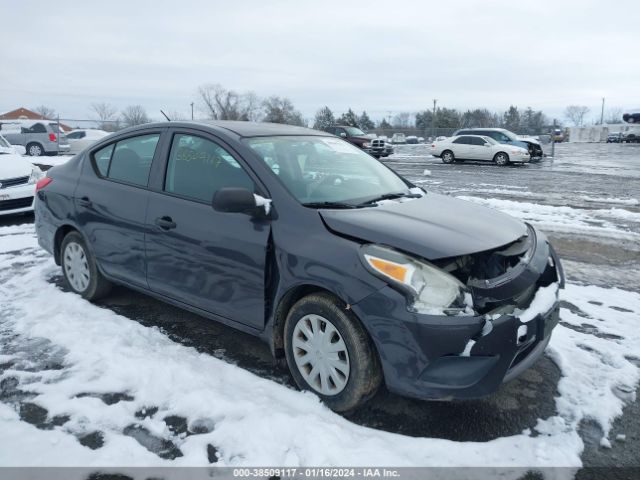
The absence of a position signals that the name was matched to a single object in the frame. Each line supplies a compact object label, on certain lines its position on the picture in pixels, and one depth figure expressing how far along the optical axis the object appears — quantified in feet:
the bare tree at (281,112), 211.61
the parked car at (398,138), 186.65
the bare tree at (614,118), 352.49
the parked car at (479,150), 76.23
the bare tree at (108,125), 108.06
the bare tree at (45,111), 254.92
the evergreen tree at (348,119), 216.58
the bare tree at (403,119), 358.21
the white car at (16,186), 26.63
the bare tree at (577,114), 417.49
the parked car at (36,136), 78.48
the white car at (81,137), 83.41
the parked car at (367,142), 88.67
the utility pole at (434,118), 255.19
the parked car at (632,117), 200.85
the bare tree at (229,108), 228.84
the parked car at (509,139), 81.35
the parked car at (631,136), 171.12
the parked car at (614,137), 183.01
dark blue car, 8.73
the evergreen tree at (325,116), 241.55
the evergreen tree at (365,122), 260.79
